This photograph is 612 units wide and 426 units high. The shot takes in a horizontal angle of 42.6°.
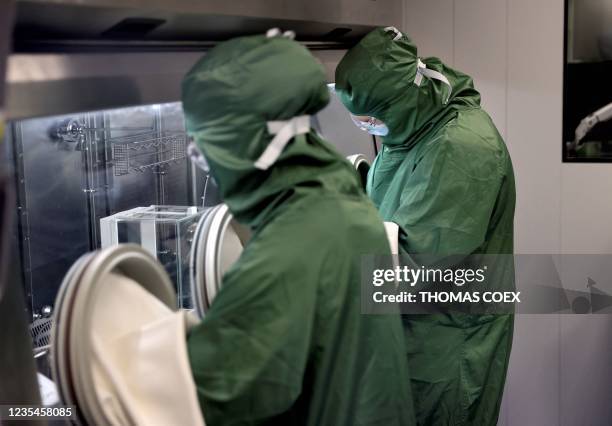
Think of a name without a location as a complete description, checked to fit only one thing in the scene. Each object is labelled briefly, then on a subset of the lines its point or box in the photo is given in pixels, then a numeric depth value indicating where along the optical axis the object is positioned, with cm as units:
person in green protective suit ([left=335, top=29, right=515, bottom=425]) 175
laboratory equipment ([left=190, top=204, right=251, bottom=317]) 141
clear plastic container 150
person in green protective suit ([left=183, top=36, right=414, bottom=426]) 110
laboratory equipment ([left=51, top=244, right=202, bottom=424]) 100
